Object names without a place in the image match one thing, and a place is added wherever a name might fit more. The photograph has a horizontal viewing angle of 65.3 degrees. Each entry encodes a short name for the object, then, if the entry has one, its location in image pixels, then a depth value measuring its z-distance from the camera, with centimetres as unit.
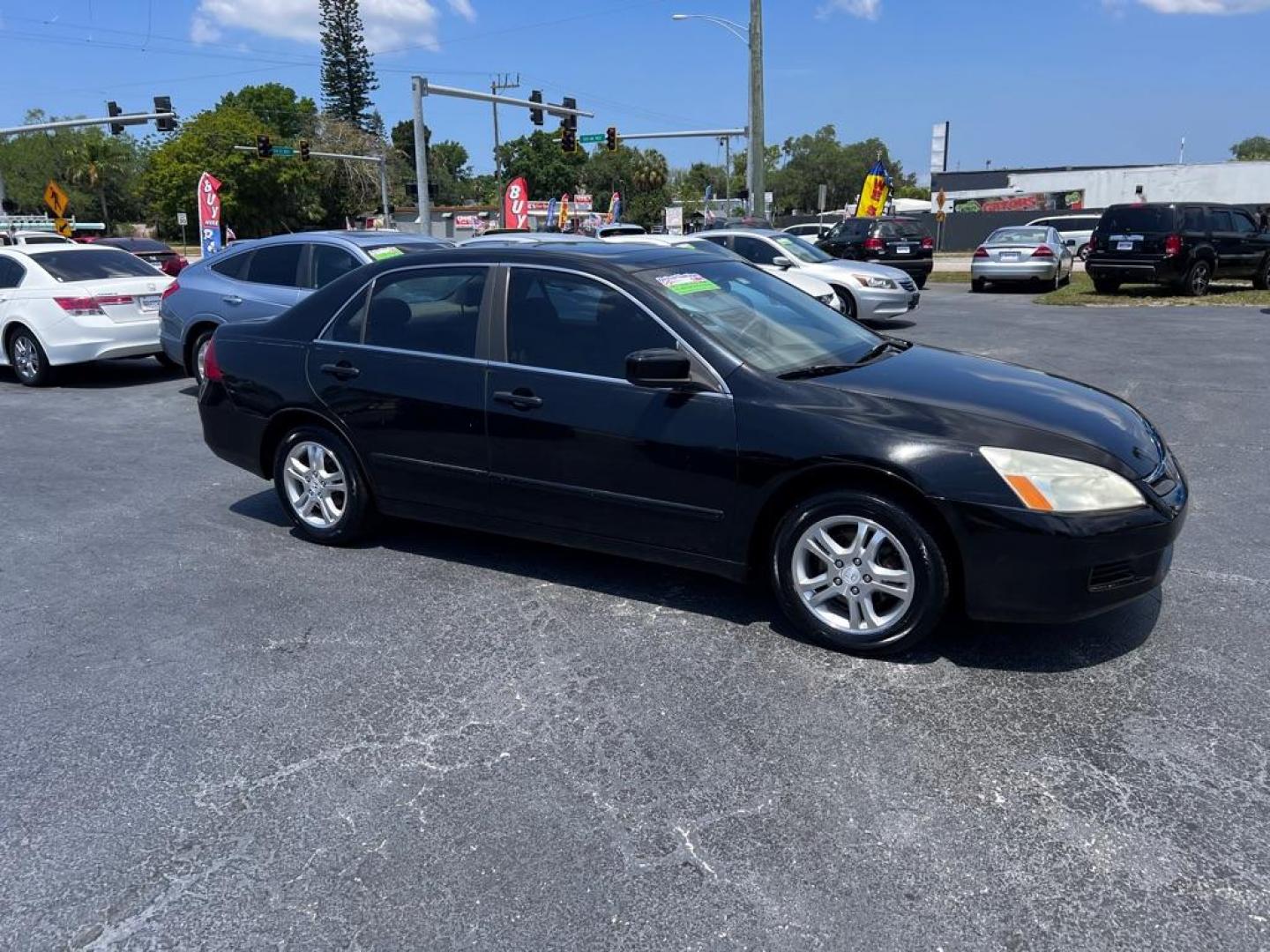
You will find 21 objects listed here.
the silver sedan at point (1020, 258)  2050
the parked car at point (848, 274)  1388
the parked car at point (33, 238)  1986
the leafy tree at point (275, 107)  9212
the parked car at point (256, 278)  906
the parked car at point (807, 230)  3284
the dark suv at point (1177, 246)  1775
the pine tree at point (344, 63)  8031
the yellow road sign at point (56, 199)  3191
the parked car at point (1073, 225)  3647
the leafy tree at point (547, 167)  11969
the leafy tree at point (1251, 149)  13638
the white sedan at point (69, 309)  1047
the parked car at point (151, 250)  2581
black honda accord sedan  367
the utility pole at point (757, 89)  2903
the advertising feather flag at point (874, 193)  2653
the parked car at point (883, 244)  2158
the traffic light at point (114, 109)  3228
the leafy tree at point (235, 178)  6862
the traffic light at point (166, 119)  3051
